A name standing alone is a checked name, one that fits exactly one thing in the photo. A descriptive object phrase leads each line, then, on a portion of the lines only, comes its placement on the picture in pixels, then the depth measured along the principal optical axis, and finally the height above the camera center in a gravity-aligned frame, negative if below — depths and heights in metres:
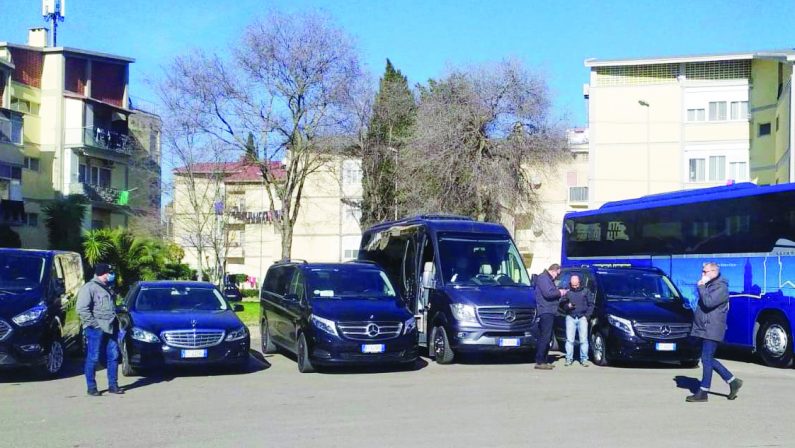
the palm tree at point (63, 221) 41.94 +0.28
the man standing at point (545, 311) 16.30 -1.32
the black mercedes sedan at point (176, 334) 14.62 -1.72
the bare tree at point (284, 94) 35.53 +5.49
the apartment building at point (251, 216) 40.12 +0.91
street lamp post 47.03 +4.49
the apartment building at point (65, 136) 45.78 +5.07
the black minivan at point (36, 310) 13.73 -1.35
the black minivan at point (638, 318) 16.56 -1.46
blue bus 17.14 -0.09
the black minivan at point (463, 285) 16.75 -0.97
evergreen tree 39.62 +4.04
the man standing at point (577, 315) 17.22 -1.45
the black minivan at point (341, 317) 15.07 -1.45
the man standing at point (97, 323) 12.73 -1.35
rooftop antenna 54.97 +13.16
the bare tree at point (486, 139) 36.22 +3.98
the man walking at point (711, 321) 12.12 -1.07
